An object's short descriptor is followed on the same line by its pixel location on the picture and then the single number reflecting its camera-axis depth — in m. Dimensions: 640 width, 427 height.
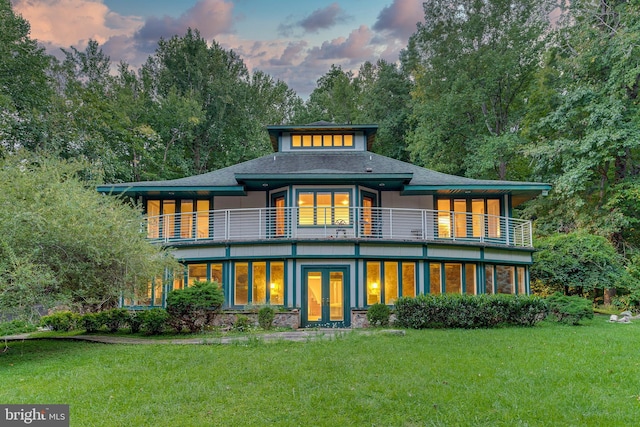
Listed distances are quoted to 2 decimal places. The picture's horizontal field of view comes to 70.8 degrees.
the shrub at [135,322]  13.59
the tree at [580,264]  18.44
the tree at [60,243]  9.34
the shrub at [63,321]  16.02
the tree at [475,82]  26.58
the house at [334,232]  15.96
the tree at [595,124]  19.98
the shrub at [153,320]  13.17
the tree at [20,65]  22.73
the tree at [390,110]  35.13
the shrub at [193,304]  13.11
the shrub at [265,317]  14.12
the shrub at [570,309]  13.96
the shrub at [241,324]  13.95
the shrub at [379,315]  13.89
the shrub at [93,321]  14.62
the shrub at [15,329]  15.06
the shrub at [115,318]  14.49
